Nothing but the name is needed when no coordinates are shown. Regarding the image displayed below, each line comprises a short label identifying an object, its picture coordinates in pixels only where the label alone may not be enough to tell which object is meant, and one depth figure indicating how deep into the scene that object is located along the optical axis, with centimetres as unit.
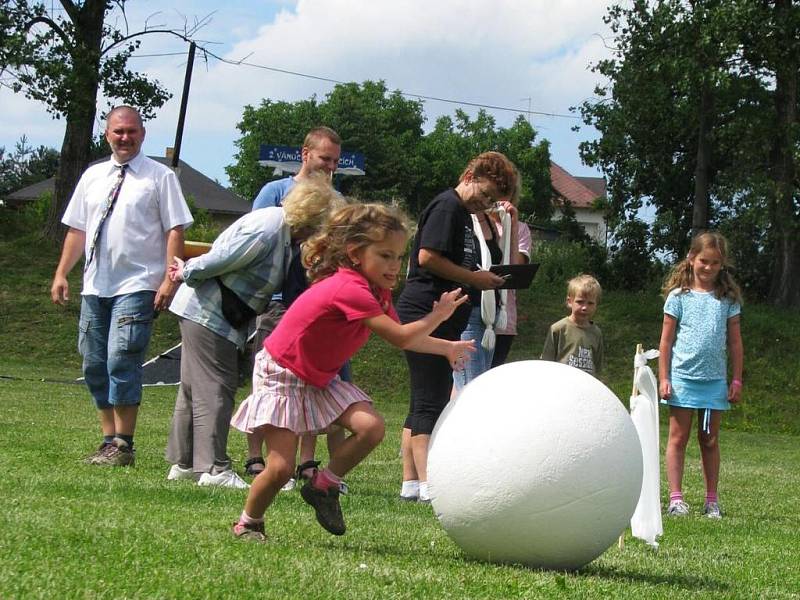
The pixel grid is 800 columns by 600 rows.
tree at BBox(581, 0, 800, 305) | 2436
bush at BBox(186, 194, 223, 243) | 3017
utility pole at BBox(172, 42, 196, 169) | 3200
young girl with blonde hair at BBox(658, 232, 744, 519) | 862
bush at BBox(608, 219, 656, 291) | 3394
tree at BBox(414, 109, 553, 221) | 8988
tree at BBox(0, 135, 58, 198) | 8044
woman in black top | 721
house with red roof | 11619
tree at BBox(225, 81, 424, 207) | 8138
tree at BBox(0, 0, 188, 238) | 2784
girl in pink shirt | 520
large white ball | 495
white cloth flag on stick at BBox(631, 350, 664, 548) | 602
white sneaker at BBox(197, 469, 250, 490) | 743
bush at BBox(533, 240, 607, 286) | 3173
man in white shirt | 806
